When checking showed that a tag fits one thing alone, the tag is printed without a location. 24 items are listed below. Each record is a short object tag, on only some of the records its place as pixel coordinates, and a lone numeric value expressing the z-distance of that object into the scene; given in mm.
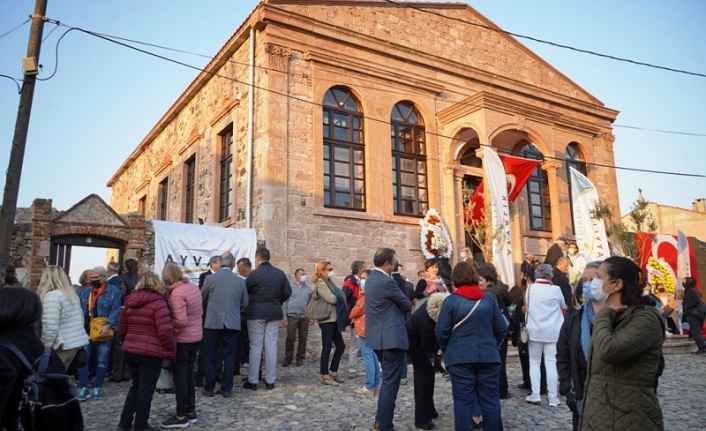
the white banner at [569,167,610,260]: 15258
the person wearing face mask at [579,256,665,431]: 2762
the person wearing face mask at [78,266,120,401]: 6688
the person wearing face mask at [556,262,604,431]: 3932
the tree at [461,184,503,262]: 13289
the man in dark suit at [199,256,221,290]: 7441
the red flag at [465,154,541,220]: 14414
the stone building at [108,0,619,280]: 12258
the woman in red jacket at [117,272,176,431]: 5012
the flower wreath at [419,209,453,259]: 13492
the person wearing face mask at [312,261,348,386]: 8039
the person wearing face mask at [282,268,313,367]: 9898
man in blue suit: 5207
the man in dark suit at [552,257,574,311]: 7918
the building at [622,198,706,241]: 31922
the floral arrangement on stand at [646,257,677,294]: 16031
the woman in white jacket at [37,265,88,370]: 5570
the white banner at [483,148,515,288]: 13234
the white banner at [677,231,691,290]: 18953
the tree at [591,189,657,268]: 15219
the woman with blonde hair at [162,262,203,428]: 5523
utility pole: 7387
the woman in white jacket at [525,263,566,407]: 6539
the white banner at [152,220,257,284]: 10375
